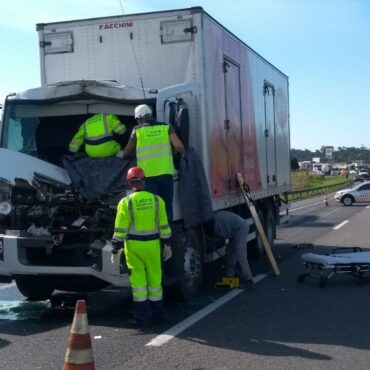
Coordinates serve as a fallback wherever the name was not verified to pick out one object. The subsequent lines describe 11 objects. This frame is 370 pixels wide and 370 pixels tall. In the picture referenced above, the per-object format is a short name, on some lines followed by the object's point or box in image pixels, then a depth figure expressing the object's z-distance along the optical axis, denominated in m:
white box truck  7.61
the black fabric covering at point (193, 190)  8.22
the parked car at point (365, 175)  81.88
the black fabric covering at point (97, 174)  7.80
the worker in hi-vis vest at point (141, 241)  7.23
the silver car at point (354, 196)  38.34
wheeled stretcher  9.72
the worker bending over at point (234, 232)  9.61
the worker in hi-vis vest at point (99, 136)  8.20
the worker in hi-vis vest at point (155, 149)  7.76
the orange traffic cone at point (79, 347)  5.02
